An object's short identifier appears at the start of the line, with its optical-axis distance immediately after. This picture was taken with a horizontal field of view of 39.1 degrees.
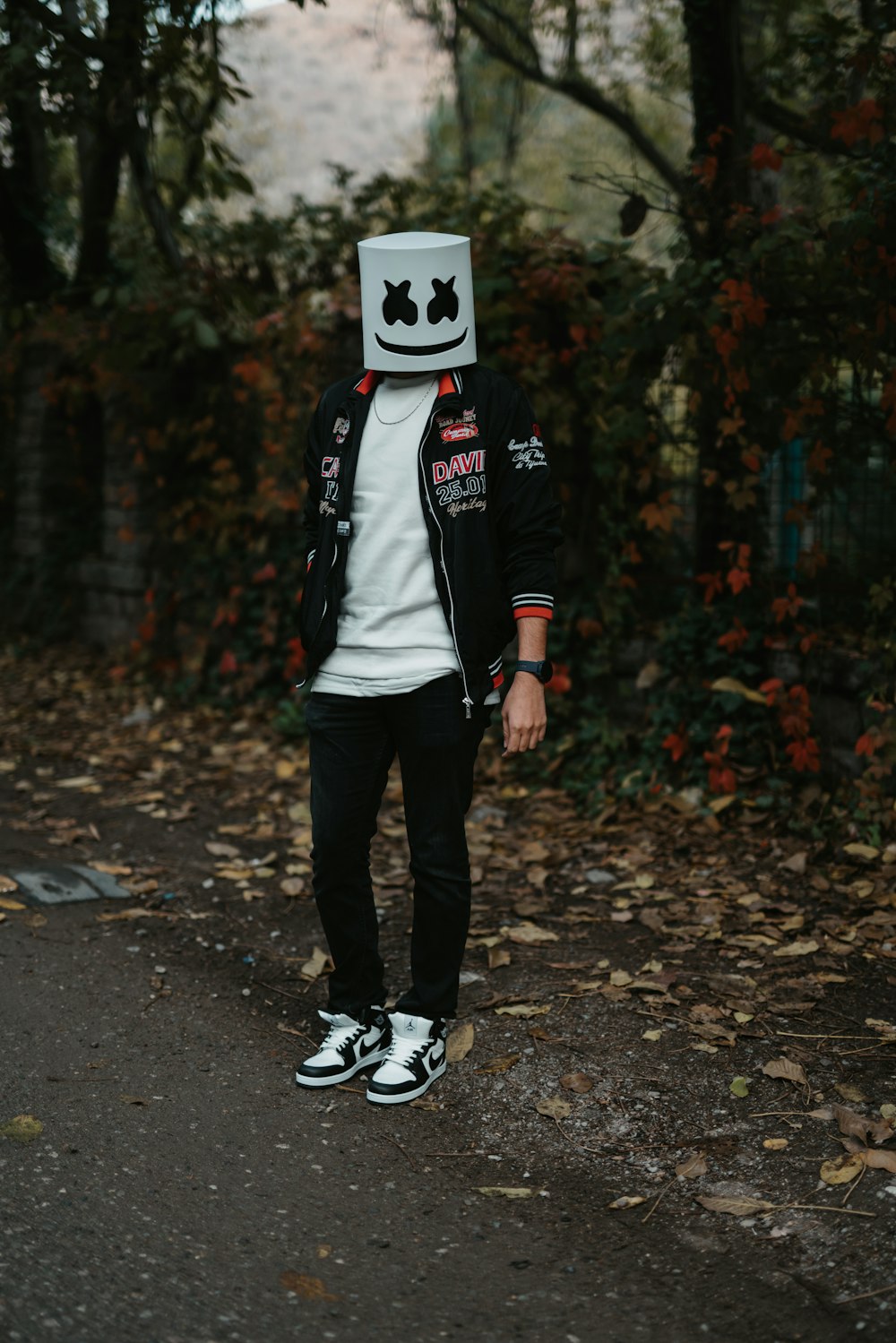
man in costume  3.18
